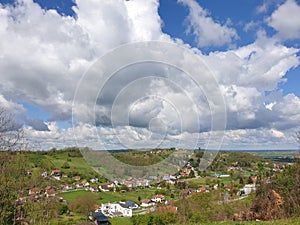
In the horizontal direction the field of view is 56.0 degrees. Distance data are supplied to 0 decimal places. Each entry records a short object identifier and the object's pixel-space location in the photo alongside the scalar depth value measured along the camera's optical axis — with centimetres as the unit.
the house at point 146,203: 5523
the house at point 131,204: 5201
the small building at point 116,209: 4920
